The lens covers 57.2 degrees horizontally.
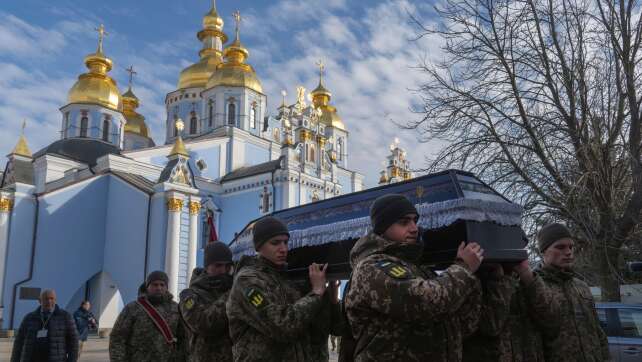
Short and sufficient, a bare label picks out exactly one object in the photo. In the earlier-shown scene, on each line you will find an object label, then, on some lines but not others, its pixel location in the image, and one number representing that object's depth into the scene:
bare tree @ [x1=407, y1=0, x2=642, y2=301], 9.34
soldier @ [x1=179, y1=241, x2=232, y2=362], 4.29
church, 24.97
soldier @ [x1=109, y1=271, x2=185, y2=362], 5.68
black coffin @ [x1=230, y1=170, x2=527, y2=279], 3.68
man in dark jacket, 6.70
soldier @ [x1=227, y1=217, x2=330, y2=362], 3.35
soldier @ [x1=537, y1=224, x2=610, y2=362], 3.92
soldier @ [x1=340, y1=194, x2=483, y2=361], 2.65
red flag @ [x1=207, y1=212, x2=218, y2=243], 11.52
